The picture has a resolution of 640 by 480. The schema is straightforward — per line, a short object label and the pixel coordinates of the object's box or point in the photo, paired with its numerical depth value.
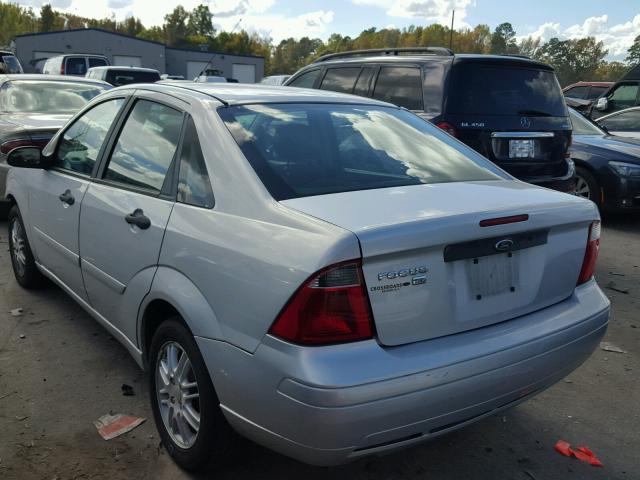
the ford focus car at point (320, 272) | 2.02
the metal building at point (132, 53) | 43.88
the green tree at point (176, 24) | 124.75
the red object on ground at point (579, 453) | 2.83
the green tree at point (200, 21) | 128.62
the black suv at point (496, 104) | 5.77
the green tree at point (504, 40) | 111.30
